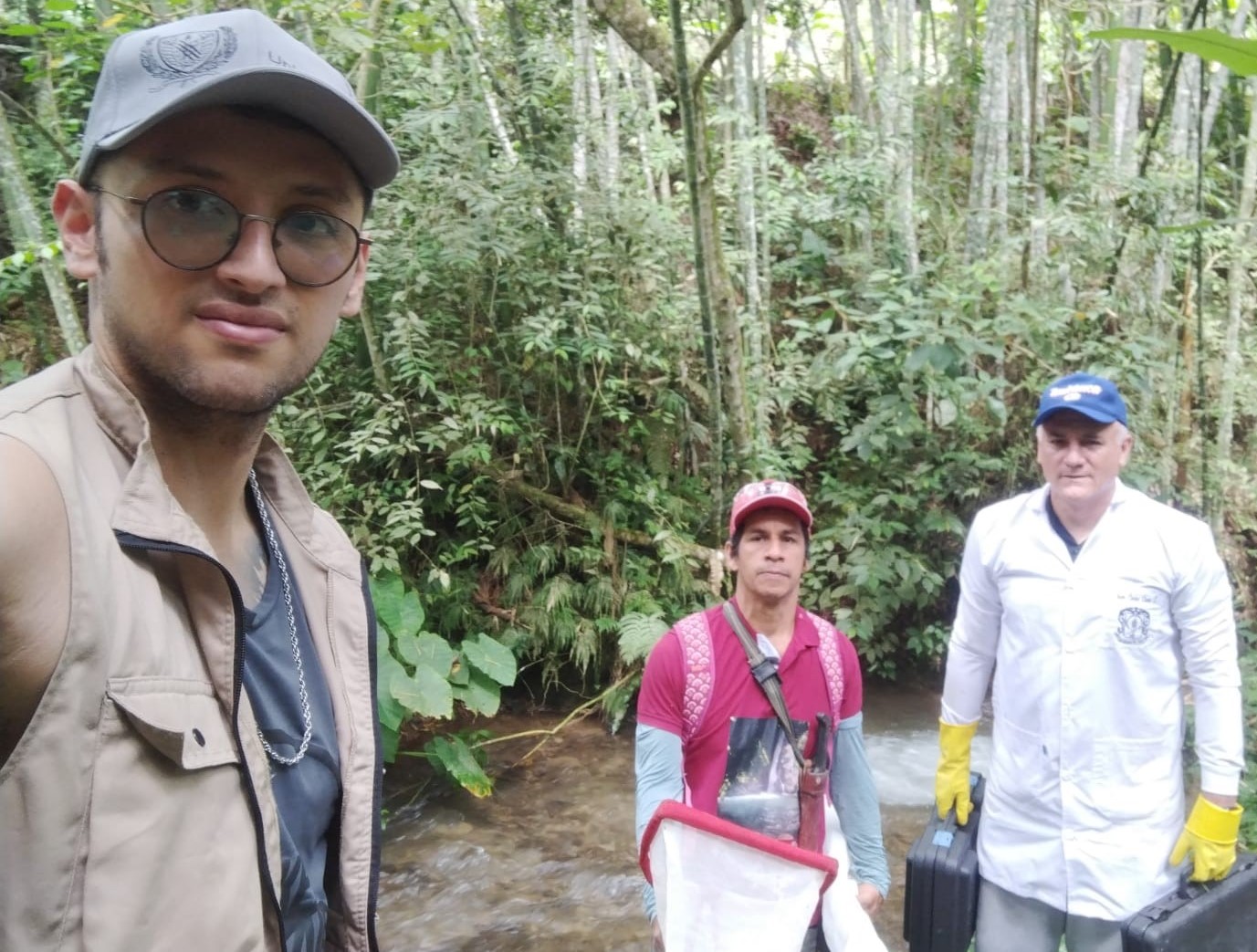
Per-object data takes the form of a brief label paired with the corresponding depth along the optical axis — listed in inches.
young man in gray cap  26.8
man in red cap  83.4
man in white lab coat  89.7
